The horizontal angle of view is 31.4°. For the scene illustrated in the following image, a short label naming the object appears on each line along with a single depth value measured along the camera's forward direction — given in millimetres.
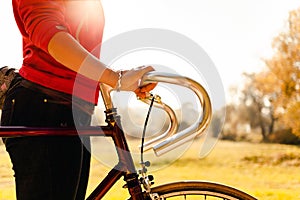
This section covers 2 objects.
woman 1056
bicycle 1082
